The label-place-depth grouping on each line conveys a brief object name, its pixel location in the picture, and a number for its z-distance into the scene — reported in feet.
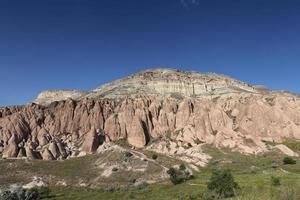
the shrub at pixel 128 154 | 215.37
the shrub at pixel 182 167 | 188.24
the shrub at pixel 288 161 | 212.21
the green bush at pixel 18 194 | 142.93
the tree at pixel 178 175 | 173.52
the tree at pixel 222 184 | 124.13
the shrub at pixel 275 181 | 133.62
